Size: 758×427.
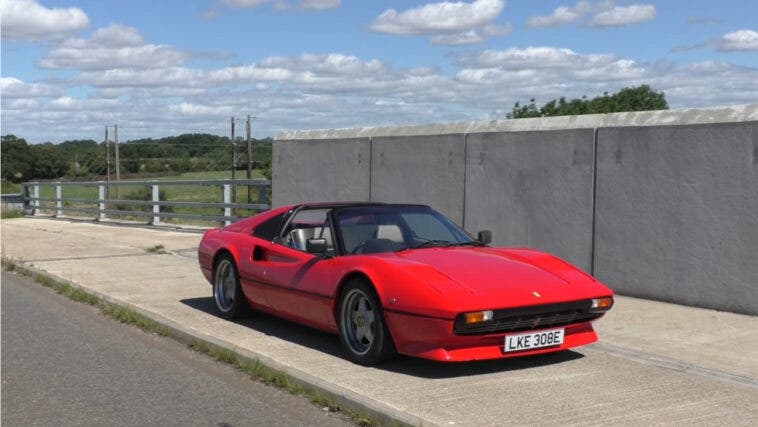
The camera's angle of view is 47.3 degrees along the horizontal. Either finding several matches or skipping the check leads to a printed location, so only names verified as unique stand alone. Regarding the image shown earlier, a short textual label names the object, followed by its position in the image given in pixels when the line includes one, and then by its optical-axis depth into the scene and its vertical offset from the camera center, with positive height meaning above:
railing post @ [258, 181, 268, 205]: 16.42 -0.84
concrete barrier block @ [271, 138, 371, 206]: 13.25 -0.31
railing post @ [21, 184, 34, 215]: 28.31 -1.84
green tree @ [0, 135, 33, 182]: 55.34 -0.80
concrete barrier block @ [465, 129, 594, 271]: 9.65 -0.42
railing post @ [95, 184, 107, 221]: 23.97 -1.48
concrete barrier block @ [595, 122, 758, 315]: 8.13 -0.58
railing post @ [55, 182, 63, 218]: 26.28 -1.53
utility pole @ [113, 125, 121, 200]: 65.81 -0.73
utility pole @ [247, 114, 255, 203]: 49.97 +0.02
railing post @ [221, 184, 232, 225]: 17.94 -0.97
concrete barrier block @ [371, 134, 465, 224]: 11.38 -0.26
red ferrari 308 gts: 5.79 -0.96
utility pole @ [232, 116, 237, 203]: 52.54 -0.29
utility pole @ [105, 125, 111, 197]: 66.19 -0.48
